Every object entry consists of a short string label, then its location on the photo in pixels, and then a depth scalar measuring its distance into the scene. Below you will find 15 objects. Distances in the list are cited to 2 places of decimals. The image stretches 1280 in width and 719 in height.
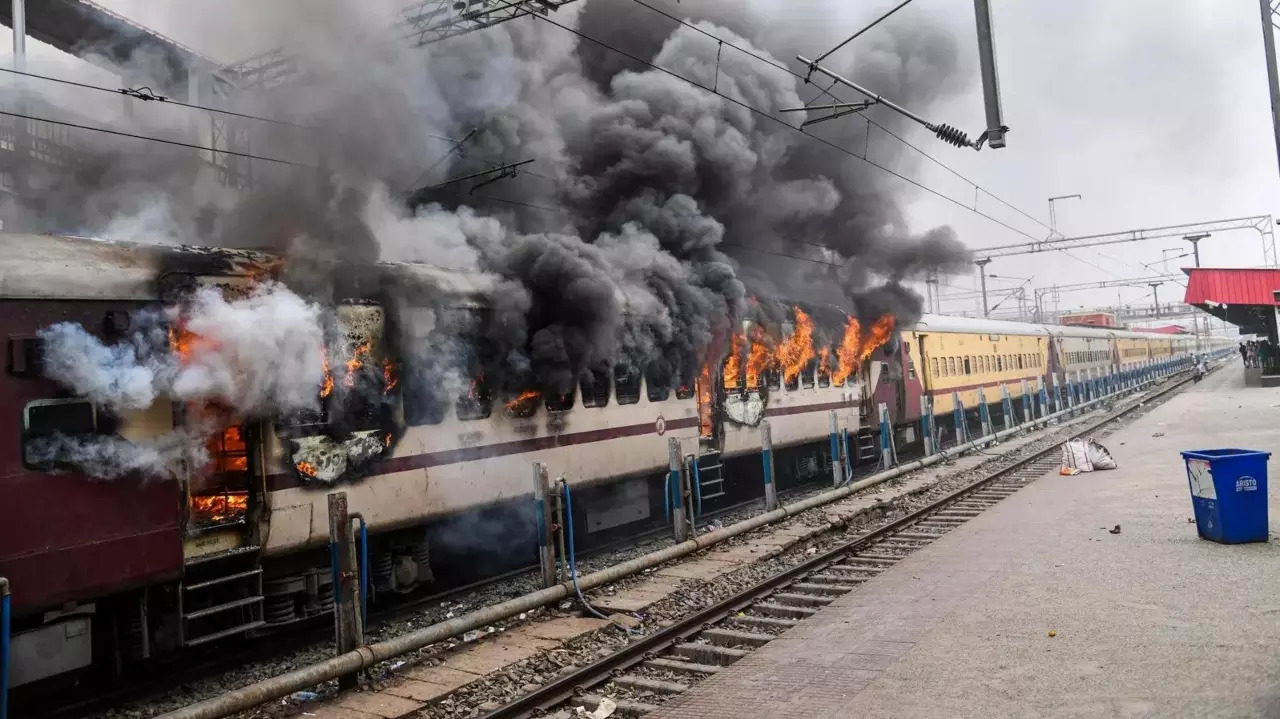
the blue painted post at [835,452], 13.55
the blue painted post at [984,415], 21.03
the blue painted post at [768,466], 11.45
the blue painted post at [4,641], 4.32
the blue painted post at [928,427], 18.17
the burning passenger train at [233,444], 5.18
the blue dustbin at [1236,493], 7.86
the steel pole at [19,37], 16.61
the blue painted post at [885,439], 15.84
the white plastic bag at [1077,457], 14.52
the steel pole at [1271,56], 11.54
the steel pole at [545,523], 7.62
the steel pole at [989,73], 7.19
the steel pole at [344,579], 5.75
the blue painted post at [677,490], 9.52
